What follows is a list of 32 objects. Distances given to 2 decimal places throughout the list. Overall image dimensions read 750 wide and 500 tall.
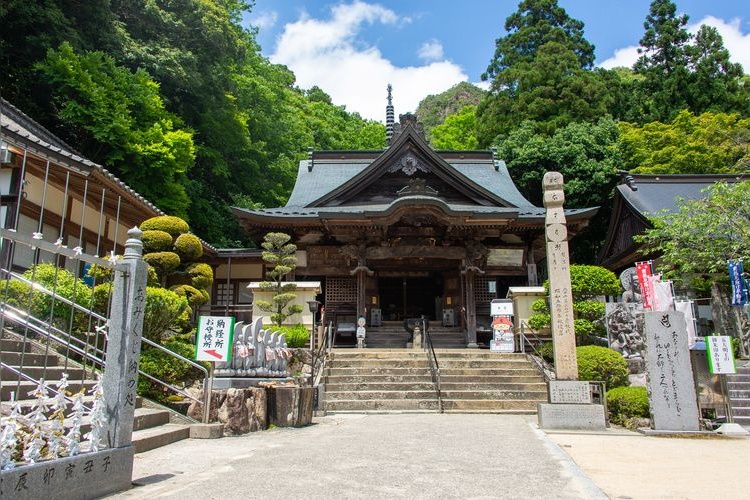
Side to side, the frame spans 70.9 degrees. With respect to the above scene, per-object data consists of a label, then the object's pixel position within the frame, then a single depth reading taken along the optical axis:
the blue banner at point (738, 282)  13.59
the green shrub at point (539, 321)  14.59
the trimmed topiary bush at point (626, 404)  9.82
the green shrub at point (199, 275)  13.39
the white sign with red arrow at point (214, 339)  7.38
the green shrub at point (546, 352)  14.50
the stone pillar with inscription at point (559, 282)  9.48
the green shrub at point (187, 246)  12.73
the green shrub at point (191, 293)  12.83
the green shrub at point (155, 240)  12.29
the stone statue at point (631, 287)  15.06
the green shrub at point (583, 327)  13.62
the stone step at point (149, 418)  6.41
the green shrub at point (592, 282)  13.97
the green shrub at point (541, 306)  14.73
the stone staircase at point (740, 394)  10.02
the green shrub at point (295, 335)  14.20
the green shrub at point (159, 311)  8.70
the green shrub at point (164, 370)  7.83
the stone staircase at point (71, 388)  5.72
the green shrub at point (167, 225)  12.66
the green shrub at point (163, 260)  12.04
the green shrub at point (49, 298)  7.95
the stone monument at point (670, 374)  8.65
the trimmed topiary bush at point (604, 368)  11.07
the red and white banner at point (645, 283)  13.73
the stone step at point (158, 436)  5.73
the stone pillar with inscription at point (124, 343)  4.28
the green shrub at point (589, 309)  13.81
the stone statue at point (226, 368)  8.42
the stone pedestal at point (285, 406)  8.52
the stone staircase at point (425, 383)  11.74
